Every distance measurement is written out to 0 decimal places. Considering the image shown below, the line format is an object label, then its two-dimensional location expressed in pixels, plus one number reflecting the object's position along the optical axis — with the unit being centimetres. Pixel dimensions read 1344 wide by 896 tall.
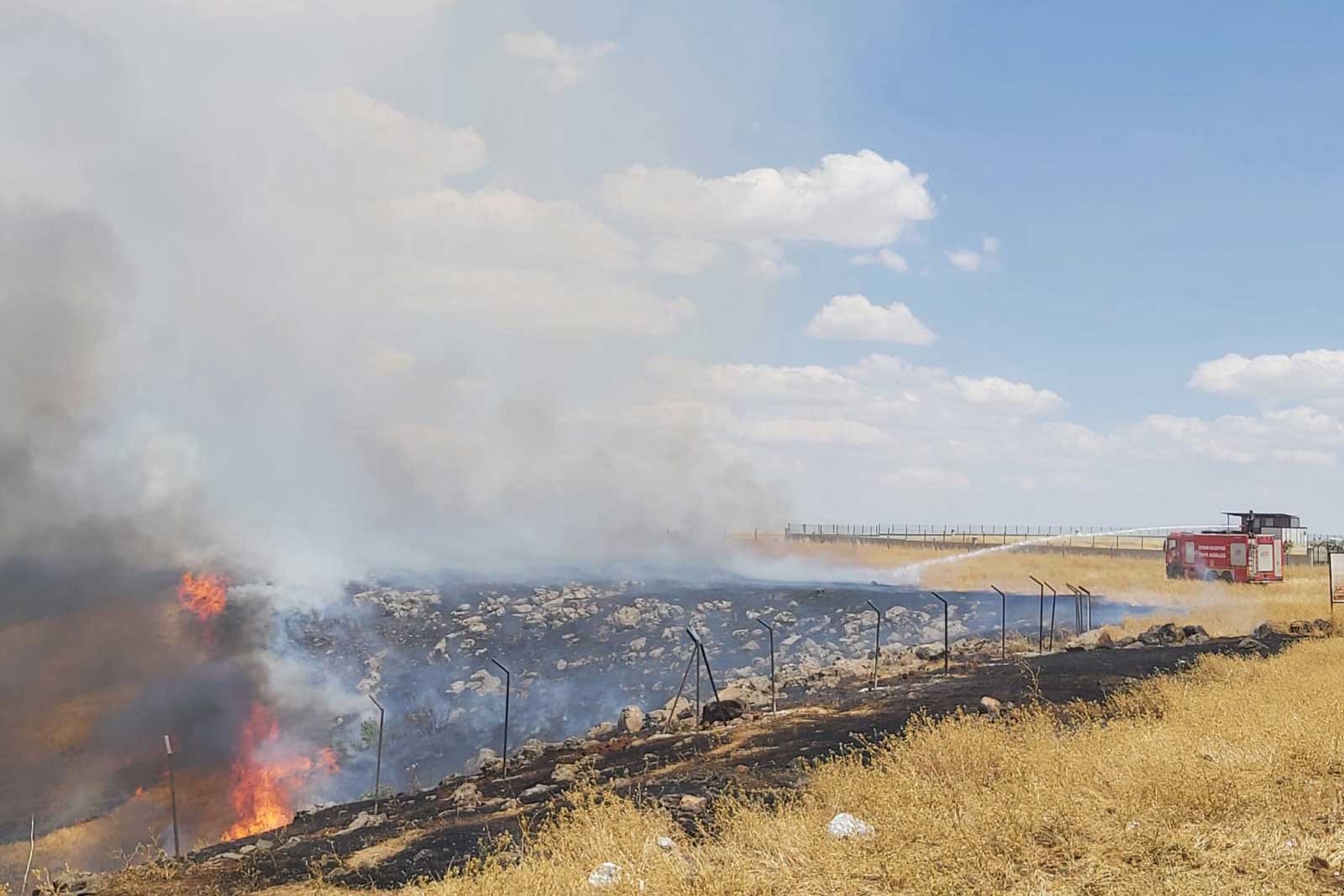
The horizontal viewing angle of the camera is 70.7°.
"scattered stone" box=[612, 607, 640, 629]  3384
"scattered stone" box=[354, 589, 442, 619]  3509
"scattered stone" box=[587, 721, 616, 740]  1983
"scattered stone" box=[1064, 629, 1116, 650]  2469
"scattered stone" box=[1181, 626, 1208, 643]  2484
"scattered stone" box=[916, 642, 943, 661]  2528
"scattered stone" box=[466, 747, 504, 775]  1781
